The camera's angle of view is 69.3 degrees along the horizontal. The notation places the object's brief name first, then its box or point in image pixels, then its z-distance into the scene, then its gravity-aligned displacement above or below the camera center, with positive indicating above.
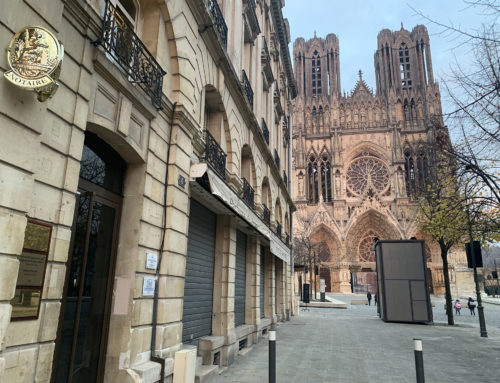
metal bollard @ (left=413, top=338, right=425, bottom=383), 4.96 -1.00
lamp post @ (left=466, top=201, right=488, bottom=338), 13.47 -0.40
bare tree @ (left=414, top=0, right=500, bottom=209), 7.70 +3.77
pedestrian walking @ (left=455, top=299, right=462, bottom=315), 25.05 -1.34
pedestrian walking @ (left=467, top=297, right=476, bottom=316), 24.02 -1.21
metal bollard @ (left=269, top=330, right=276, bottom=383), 5.40 -1.11
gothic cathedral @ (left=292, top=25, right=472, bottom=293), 51.50 +20.30
